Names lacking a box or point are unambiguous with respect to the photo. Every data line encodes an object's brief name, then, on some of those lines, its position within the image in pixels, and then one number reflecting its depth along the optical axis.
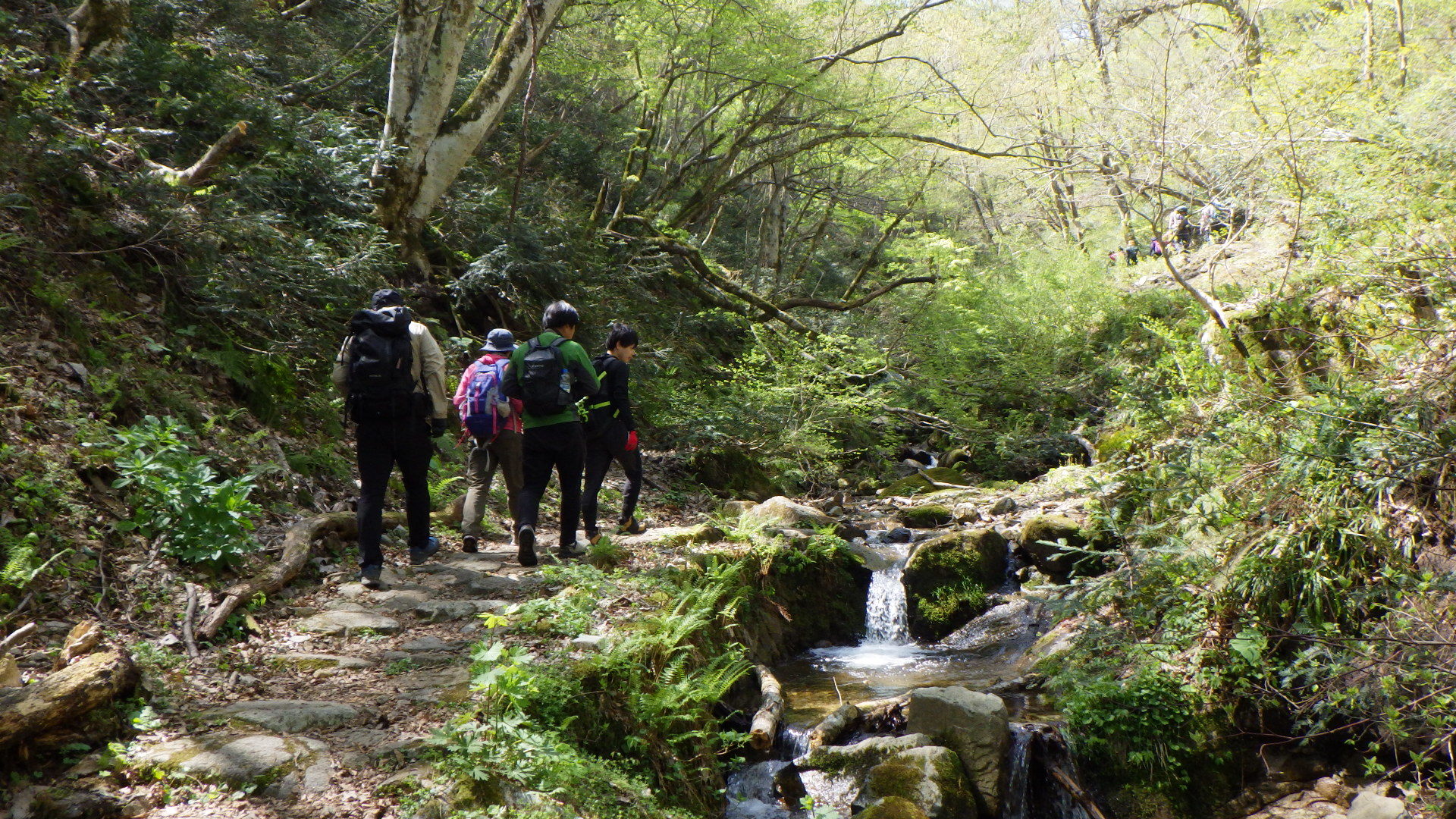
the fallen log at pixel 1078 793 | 5.32
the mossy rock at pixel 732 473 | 11.79
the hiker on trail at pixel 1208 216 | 10.86
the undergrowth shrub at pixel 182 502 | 4.93
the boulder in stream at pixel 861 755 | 5.19
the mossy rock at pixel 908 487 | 14.27
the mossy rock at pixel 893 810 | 4.57
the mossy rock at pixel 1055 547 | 8.75
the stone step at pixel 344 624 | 4.76
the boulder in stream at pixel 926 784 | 4.85
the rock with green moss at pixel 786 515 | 9.02
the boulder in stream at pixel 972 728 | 5.22
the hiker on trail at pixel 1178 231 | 12.97
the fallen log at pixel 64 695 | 2.79
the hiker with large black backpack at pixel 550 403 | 5.89
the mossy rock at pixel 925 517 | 11.62
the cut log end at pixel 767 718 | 5.39
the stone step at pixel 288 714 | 3.47
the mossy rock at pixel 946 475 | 15.45
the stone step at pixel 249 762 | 2.99
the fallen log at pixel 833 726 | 5.52
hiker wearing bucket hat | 6.58
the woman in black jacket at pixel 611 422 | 6.80
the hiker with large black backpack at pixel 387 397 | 5.21
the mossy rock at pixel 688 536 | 7.39
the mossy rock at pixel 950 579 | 8.67
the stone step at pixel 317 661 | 4.27
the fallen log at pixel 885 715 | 5.76
